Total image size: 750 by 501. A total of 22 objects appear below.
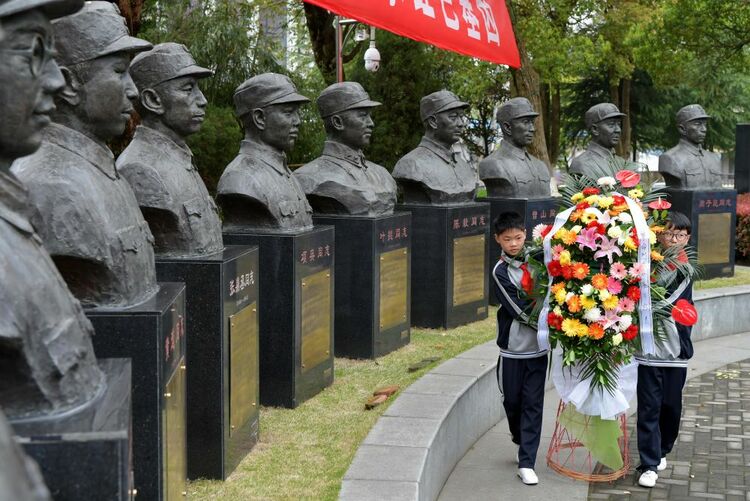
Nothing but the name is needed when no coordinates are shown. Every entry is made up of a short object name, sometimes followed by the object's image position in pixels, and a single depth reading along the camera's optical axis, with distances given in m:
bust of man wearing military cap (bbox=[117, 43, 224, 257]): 5.15
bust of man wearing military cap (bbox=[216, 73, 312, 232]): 6.60
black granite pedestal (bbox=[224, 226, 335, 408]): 6.46
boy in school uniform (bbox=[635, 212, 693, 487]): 5.52
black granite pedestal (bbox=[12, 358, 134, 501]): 2.45
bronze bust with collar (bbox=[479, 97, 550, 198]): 10.88
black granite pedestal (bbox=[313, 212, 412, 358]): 7.91
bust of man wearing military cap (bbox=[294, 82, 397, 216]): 8.03
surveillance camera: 13.81
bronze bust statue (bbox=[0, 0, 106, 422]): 2.38
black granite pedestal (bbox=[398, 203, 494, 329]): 9.28
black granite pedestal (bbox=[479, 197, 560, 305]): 10.55
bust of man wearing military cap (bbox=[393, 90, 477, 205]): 9.54
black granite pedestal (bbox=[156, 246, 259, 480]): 5.04
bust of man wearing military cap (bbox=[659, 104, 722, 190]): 12.23
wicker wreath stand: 5.66
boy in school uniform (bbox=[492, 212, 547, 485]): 5.47
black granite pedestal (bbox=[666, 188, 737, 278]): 11.99
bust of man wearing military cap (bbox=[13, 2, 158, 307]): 3.77
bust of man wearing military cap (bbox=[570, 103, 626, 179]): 12.05
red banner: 7.85
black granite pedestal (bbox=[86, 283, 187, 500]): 3.77
